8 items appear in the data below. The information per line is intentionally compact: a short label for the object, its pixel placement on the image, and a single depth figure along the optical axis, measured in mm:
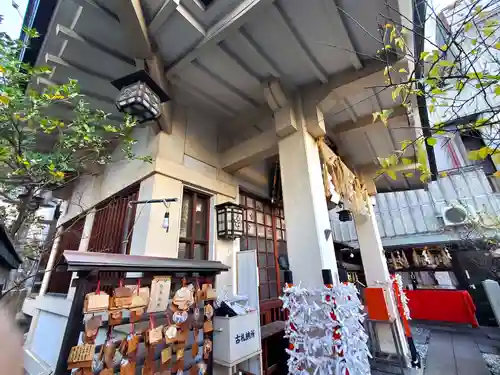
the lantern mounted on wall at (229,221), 3557
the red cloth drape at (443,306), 6486
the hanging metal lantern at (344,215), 5438
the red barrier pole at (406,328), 4137
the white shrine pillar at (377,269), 4520
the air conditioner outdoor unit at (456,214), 7734
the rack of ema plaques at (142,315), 1493
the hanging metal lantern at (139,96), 2348
